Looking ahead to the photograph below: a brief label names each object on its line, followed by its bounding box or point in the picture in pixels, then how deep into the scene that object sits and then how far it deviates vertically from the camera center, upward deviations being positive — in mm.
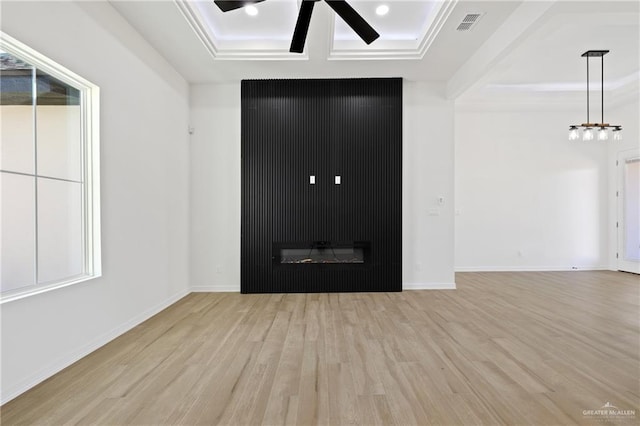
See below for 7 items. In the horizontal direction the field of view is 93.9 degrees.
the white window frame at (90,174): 2703 +329
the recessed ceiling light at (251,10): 3332 +2260
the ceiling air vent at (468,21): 3035 +1980
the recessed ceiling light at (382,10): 3318 +2261
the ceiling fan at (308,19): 2348 +1614
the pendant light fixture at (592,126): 4334 +1299
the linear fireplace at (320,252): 4594 -654
